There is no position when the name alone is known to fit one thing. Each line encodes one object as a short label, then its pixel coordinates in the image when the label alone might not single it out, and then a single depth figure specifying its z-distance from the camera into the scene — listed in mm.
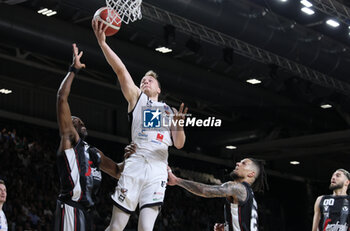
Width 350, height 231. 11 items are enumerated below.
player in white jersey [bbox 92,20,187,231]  5926
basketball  6039
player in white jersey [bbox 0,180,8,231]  8156
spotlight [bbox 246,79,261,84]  17812
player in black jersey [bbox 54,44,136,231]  6105
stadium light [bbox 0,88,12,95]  19327
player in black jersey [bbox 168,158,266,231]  6871
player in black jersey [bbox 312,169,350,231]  9320
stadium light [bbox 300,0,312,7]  13195
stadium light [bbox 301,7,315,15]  13516
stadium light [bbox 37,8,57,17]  13453
